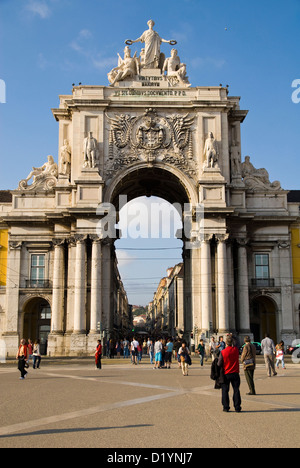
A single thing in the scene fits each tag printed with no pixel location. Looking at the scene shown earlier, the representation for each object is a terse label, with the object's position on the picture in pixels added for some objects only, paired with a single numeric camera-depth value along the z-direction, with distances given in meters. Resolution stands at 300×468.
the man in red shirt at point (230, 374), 13.45
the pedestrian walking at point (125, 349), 45.04
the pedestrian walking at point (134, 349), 34.38
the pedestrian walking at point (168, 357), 32.41
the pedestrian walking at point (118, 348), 45.78
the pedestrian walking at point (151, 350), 38.59
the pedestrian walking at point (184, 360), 25.84
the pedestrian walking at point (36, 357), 30.95
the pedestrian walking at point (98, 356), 29.78
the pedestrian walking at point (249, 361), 17.33
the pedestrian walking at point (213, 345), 35.16
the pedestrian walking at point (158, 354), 31.17
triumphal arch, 44.28
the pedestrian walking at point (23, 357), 23.73
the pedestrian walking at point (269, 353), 24.75
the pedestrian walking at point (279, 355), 31.27
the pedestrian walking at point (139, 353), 36.10
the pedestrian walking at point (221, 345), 31.56
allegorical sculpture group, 48.16
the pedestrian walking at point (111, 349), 42.38
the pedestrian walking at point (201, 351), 33.84
